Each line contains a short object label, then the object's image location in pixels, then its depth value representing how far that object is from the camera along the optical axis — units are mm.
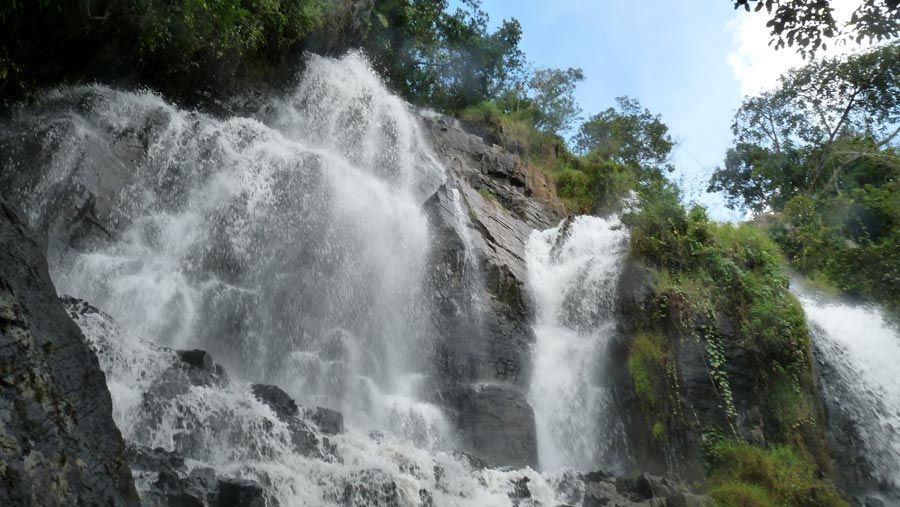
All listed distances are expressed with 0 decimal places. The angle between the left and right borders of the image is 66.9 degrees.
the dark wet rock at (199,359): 8242
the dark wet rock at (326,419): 8180
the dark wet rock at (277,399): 8093
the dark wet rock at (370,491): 6941
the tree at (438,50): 19500
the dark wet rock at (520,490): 8359
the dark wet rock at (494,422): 10695
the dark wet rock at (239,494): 5957
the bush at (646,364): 11578
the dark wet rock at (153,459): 5980
